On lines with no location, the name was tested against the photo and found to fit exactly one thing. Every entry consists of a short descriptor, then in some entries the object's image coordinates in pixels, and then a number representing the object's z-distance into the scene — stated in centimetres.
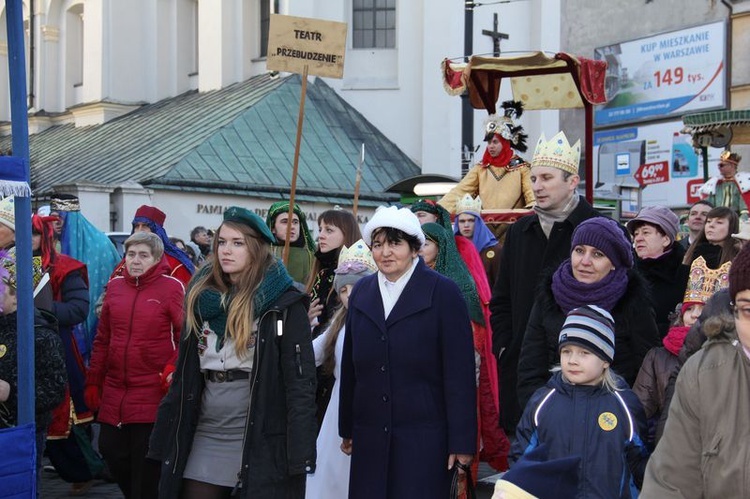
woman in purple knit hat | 546
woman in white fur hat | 559
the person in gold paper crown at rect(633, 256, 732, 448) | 527
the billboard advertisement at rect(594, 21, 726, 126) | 2919
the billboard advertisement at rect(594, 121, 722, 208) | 2955
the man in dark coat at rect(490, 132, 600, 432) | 638
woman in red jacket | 737
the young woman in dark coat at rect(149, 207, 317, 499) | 536
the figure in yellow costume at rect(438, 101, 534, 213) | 1066
